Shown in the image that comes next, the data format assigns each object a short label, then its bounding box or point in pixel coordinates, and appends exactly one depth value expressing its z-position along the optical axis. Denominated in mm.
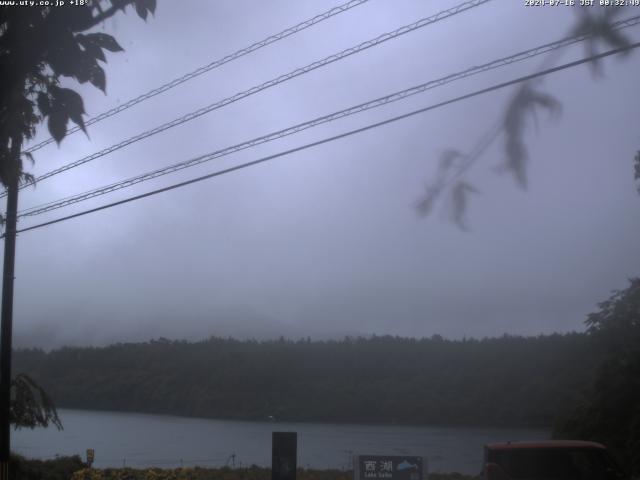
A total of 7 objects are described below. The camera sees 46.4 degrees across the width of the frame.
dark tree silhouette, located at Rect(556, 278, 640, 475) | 19891
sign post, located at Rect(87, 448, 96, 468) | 21016
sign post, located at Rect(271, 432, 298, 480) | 12914
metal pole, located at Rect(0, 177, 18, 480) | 14391
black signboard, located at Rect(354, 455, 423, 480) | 12812
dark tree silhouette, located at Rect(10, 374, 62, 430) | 17906
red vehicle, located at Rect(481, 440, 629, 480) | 13055
